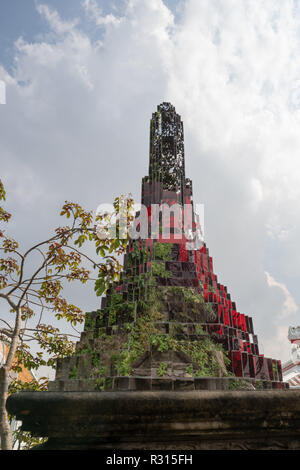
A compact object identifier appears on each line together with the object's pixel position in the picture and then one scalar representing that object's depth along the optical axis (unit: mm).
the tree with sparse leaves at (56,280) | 4871
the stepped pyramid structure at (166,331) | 4184
